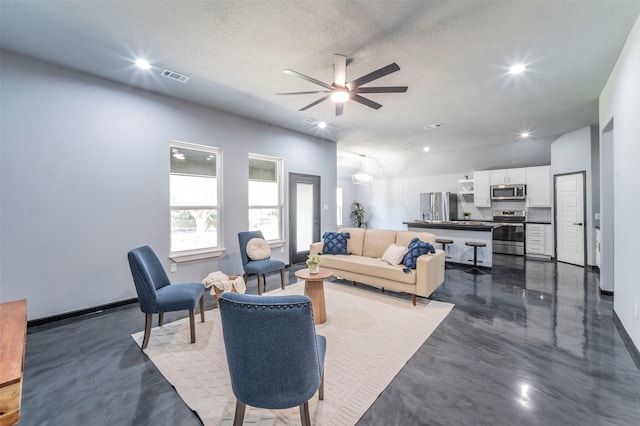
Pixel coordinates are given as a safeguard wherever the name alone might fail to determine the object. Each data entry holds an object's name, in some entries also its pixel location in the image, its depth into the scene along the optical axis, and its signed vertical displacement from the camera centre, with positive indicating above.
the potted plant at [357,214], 10.46 -0.10
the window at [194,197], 4.24 +0.27
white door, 5.74 -0.17
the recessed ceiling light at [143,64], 3.04 +1.77
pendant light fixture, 7.81 +1.00
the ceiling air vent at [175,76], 3.30 +1.77
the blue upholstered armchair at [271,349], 1.29 -0.70
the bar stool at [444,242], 5.59 -0.65
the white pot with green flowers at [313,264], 3.14 -0.62
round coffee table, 3.00 -0.93
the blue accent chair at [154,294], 2.46 -0.81
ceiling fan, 2.54 +1.33
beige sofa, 3.51 -0.79
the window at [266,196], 5.27 +0.35
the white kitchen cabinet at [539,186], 6.66 +0.64
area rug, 1.78 -1.31
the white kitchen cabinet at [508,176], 7.04 +0.96
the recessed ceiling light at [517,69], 3.14 +1.73
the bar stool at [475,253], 5.23 -0.86
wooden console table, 0.93 -0.59
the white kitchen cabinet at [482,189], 7.61 +0.66
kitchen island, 5.43 -0.54
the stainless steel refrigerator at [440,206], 8.09 +0.17
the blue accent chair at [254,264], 4.01 -0.81
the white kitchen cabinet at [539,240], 6.56 -0.75
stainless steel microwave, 6.96 +0.52
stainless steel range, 6.94 -0.57
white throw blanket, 3.51 -0.95
